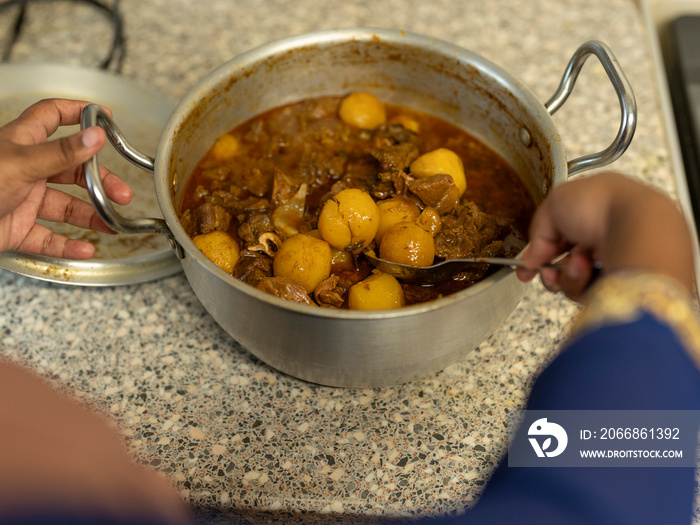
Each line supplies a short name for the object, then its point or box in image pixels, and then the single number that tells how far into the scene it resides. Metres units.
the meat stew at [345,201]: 1.09
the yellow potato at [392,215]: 1.17
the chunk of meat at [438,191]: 1.20
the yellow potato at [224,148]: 1.38
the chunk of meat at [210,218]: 1.20
